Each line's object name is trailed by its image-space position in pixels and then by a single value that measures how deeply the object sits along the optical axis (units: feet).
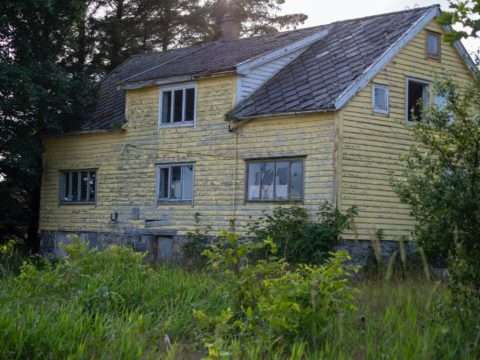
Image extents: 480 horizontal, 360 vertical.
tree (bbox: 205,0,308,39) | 137.49
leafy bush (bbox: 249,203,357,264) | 65.00
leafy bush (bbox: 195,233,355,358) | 26.96
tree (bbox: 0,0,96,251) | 84.07
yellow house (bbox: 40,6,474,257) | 69.10
